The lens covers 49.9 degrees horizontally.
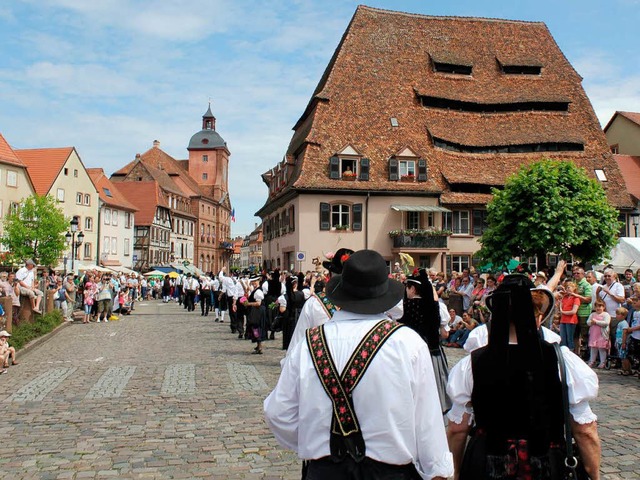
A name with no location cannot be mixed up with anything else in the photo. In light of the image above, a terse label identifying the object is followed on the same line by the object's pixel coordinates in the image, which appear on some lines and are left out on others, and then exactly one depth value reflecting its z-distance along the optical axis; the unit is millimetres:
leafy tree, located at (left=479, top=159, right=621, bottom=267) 32281
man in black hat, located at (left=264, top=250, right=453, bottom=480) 2949
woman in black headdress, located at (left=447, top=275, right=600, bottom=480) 3342
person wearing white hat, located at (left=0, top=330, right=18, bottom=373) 13094
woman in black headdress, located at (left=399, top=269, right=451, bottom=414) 7129
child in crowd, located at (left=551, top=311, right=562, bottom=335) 14135
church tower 118312
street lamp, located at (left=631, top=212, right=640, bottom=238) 46750
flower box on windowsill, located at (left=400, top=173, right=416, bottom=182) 43188
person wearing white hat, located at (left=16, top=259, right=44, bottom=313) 19438
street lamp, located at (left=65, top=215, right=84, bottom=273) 33806
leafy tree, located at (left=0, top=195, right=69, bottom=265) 51156
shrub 16031
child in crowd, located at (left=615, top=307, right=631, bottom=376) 12172
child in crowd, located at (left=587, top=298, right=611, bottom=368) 12938
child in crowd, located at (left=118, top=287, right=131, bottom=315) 32281
